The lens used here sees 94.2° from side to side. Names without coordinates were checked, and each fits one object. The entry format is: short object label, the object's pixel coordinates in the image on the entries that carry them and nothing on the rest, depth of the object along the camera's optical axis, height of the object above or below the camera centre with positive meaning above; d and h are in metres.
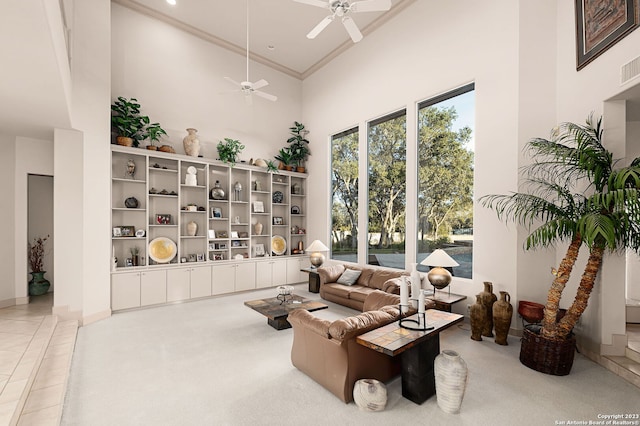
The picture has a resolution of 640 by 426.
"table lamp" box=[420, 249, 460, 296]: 4.32 -0.85
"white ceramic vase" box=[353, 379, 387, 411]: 2.40 -1.48
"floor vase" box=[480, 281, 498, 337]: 3.89 -1.17
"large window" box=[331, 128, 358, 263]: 6.75 +0.41
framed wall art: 2.96 +2.02
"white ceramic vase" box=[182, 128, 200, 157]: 6.10 +1.45
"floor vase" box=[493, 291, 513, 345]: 3.67 -1.30
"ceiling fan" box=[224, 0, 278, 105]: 5.05 +2.18
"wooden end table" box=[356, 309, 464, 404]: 2.37 -1.20
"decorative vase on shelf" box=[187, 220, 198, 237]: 6.11 -0.31
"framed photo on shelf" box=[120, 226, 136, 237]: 5.40 -0.31
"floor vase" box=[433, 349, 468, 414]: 2.34 -1.34
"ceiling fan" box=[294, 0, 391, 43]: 3.64 +2.60
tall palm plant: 2.69 +0.00
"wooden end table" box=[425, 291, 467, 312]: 4.16 -1.25
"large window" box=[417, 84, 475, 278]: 4.74 +0.61
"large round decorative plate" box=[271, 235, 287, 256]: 7.40 -0.79
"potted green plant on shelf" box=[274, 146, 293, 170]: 7.56 +1.40
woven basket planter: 2.99 -1.46
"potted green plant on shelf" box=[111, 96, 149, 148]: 5.30 +1.68
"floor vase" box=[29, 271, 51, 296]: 5.48 -1.30
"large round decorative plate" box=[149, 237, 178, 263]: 5.68 -0.69
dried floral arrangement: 5.55 -0.76
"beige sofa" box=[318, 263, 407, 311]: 5.16 -1.34
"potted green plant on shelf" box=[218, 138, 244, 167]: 6.40 +1.37
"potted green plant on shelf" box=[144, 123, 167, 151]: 5.59 +1.55
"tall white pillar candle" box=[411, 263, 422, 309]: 2.92 -0.72
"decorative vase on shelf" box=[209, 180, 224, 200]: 6.35 +0.44
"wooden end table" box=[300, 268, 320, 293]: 6.55 -1.50
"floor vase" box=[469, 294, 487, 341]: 3.85 -1.38
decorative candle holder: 2.56 -0.99
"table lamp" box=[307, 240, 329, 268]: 6.54 -0.93
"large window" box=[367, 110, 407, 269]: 5.72 +0.47
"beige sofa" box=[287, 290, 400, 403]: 2.54 -1.28
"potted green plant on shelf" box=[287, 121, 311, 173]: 7.77 +1.79
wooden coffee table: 4.11 -1.37
